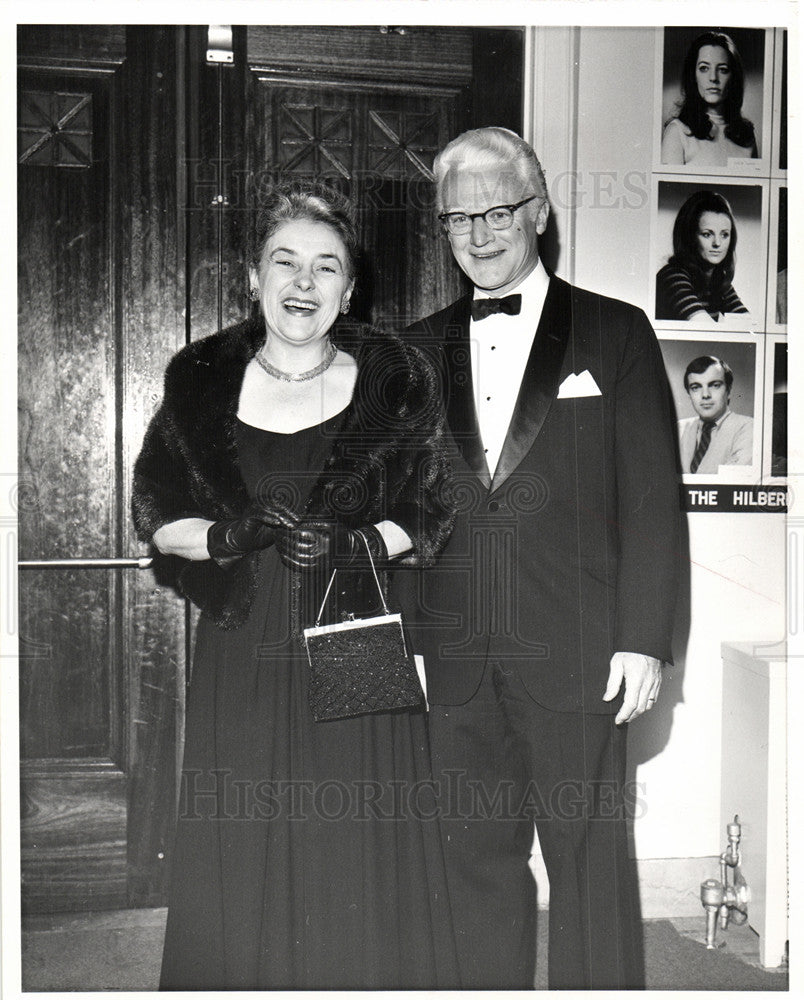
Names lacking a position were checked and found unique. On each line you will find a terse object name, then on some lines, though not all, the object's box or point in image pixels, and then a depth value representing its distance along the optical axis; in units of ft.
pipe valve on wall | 7.35
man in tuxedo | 6.54
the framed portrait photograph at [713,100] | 6.98
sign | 7.37
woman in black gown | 6.52
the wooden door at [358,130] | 6.89
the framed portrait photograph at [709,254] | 7.17
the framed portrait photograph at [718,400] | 7.34
